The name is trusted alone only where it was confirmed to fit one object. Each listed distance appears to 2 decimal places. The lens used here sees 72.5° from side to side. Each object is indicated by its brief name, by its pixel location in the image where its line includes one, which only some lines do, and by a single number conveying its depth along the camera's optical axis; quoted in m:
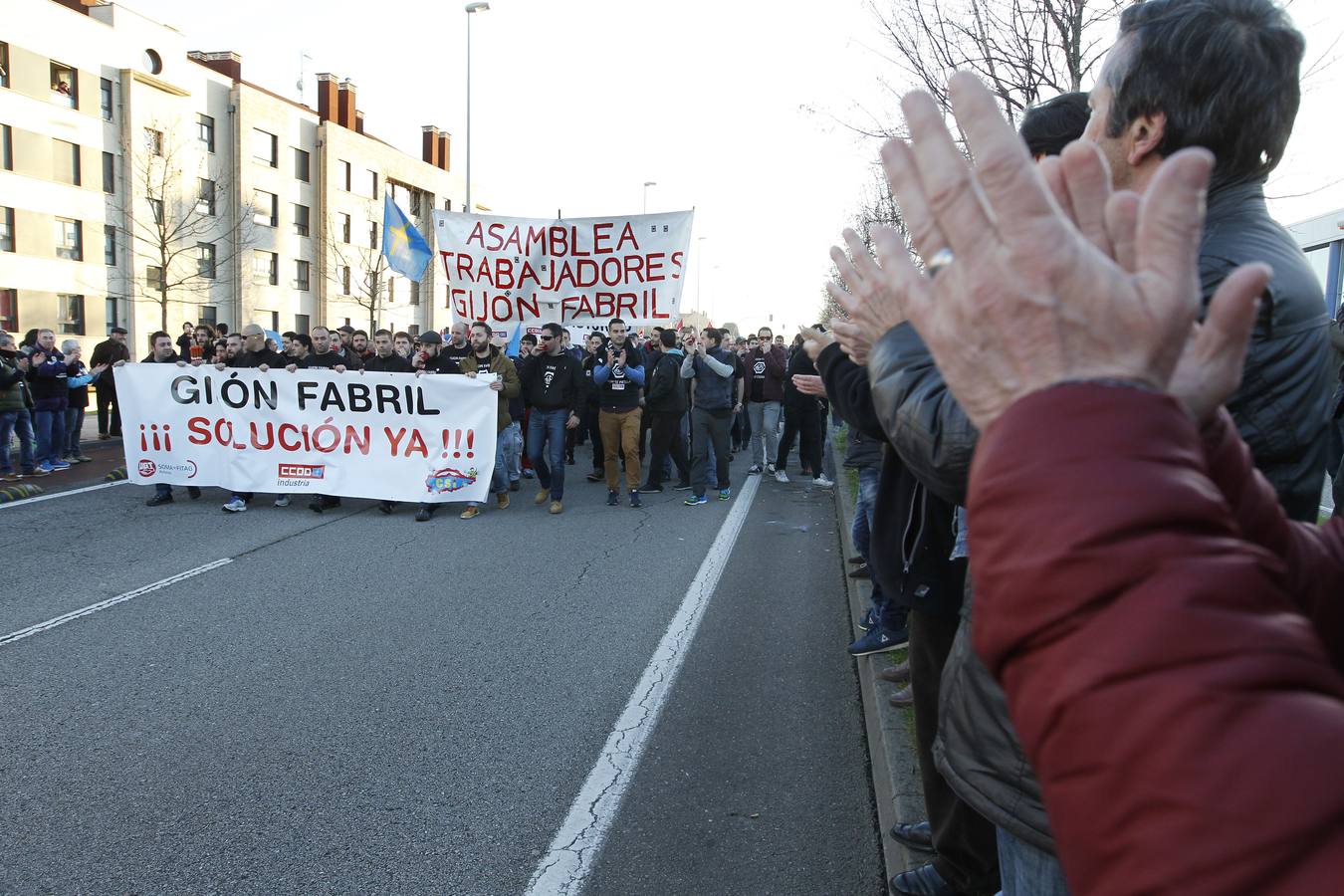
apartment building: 31.88
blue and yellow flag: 14.17
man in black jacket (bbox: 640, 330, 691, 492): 12.31
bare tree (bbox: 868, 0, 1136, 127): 7.71
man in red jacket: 0.52
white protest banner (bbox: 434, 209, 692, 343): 11.27
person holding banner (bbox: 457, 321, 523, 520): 10.56
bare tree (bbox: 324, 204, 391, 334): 47.56
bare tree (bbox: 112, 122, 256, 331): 34.91
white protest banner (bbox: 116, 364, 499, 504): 10.25
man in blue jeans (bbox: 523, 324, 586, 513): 10.90
